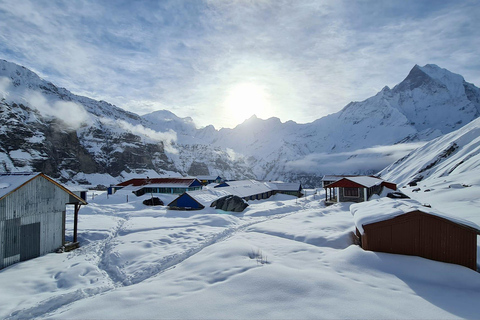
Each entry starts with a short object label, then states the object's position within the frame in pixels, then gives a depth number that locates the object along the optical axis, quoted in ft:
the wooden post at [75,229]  58.00
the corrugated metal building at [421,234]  34.30
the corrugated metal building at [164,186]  178.91
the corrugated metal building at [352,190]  109.23
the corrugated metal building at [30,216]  43.62
